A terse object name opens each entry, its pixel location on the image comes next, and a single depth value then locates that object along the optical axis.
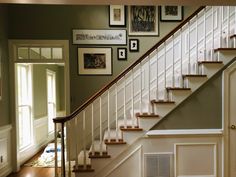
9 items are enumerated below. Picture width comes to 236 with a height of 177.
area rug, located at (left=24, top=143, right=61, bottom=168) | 4.67
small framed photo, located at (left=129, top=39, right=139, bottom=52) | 4.57
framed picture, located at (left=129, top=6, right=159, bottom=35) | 4.60
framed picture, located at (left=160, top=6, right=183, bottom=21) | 4.63
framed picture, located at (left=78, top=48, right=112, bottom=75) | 4.54
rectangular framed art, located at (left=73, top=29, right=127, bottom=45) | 4.51
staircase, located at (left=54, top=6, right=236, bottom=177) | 3.42
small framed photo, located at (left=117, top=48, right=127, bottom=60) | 4.56
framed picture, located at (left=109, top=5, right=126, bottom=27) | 4.56
